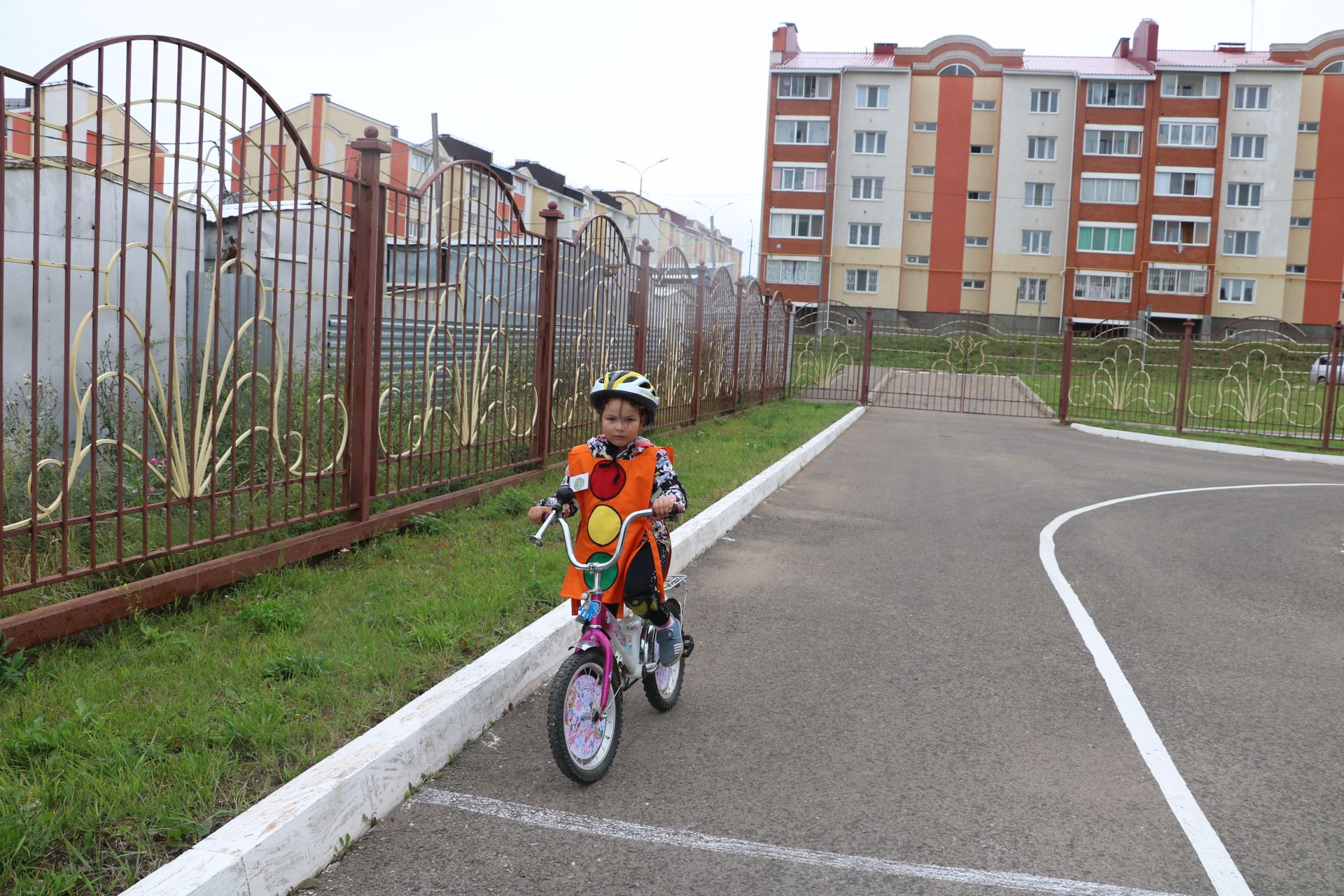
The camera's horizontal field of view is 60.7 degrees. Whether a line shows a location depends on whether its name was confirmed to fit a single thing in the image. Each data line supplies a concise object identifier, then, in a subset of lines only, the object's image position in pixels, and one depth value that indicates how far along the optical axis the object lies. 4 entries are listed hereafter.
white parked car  21.66
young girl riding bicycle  4.41
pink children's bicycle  3.99
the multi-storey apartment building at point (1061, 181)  58.94
